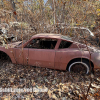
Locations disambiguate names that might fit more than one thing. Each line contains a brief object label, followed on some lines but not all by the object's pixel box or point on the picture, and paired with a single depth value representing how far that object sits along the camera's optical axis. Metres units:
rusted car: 2.63
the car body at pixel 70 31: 5.35
